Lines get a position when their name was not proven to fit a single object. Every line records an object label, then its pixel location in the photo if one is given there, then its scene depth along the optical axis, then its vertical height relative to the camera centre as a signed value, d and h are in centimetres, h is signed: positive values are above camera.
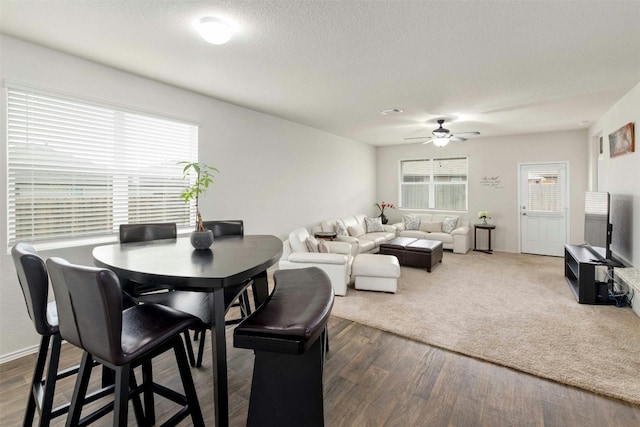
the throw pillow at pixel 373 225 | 695 -32
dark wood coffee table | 506 -68
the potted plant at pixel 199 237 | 199 -16
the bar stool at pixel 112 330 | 111 -50
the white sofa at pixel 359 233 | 559 -46
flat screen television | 374 -15
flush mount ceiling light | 216 +127
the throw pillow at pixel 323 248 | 426 -50
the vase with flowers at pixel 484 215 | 668 -8
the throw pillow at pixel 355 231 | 629 -40
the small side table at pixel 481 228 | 658 -45
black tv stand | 359 -84
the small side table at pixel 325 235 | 539 -41
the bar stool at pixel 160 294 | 185 -54
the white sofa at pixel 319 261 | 385 -62
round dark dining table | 132 -26
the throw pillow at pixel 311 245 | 417 -45
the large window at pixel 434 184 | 734 +67
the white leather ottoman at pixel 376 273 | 397 -80
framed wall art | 349 +85
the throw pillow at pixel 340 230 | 586 -36
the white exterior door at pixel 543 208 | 621 +6
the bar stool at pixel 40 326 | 138 -55
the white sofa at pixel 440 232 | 650 -46
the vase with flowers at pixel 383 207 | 780 +11
